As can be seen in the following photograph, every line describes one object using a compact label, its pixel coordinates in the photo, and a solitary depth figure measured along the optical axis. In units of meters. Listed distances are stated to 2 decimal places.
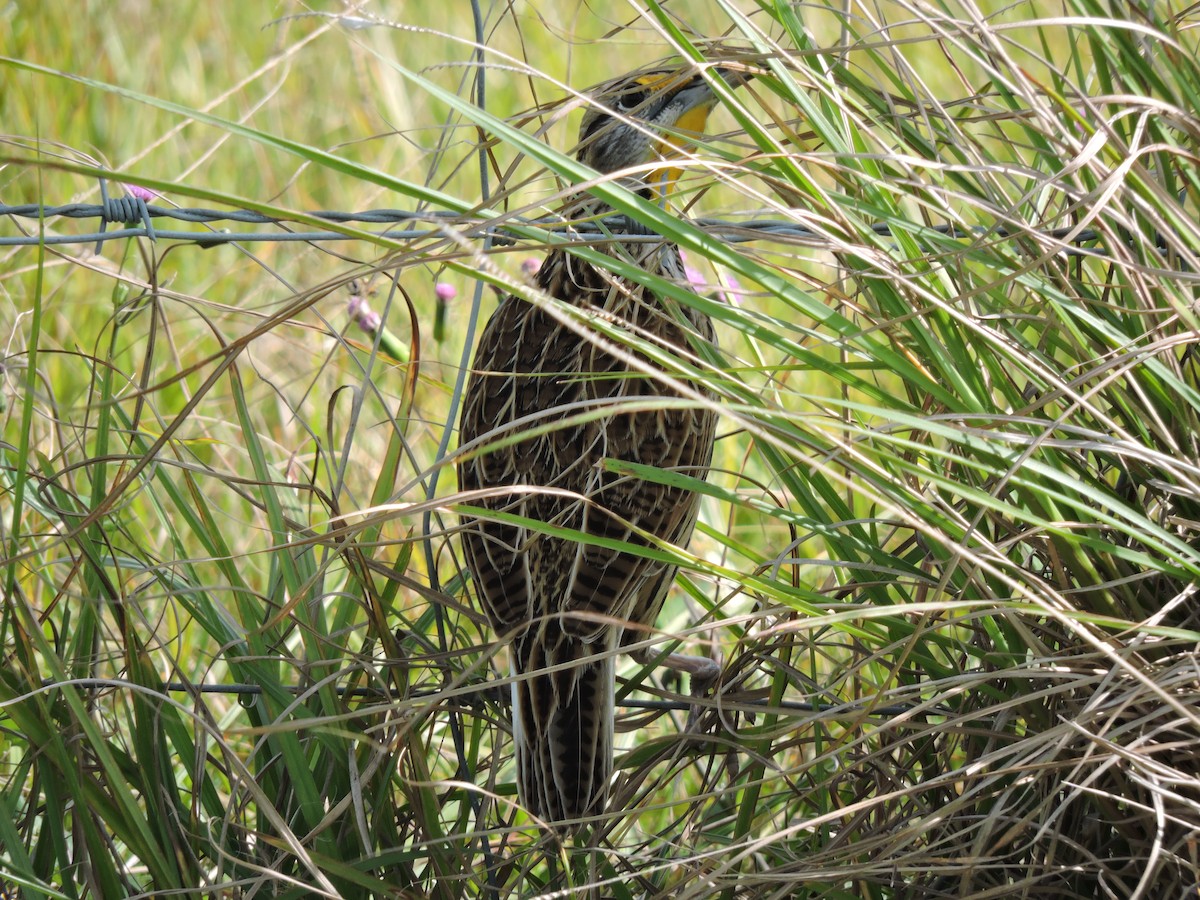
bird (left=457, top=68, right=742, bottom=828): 4.02
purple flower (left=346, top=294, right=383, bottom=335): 4.84
